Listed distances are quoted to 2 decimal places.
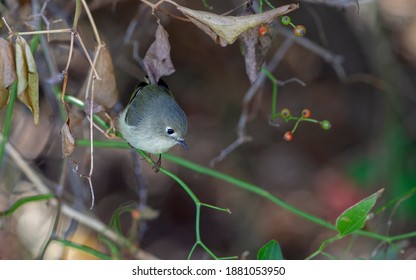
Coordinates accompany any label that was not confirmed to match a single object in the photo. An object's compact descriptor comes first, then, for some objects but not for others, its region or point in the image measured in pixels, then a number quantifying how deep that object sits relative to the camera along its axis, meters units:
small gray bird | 5.27
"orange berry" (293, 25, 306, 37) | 4.20
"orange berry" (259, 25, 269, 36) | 4.48
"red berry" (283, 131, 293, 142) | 4.98
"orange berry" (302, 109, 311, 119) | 4.89
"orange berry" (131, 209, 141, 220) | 6.14
